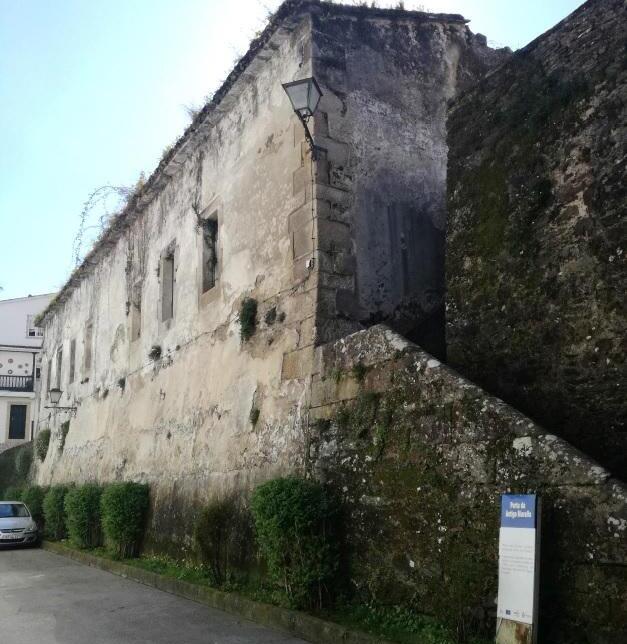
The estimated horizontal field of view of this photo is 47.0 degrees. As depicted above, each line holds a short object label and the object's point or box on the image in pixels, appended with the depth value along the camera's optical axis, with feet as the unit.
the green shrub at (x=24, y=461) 76.74
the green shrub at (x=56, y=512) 52.11
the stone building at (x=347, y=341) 16.08
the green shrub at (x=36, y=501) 58.70
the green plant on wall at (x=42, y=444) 67.92
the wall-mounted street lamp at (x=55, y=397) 62.59
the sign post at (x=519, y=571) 14.38
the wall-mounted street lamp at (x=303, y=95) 24.88
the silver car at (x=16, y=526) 53.47
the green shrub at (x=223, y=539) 26.45
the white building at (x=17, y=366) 135.23
